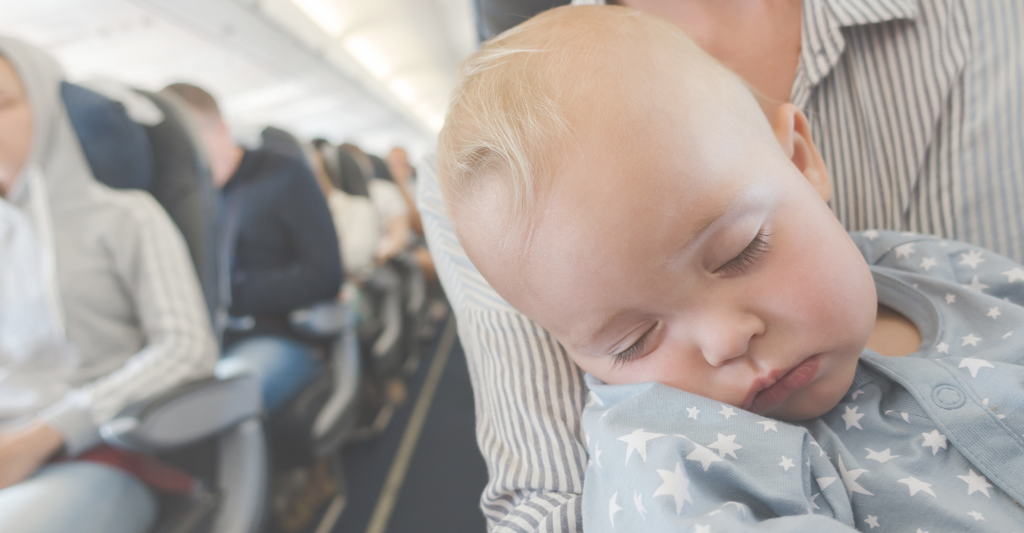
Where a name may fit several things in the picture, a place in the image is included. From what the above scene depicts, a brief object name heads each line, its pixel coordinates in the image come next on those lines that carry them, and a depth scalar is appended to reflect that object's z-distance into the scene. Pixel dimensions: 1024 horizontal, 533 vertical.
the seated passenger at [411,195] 3.79
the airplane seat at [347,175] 2.70
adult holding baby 0.54
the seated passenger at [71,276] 1.04
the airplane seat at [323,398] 1.42
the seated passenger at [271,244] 1.66
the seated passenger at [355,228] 2.47
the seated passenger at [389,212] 3.32
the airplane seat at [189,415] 0.85
